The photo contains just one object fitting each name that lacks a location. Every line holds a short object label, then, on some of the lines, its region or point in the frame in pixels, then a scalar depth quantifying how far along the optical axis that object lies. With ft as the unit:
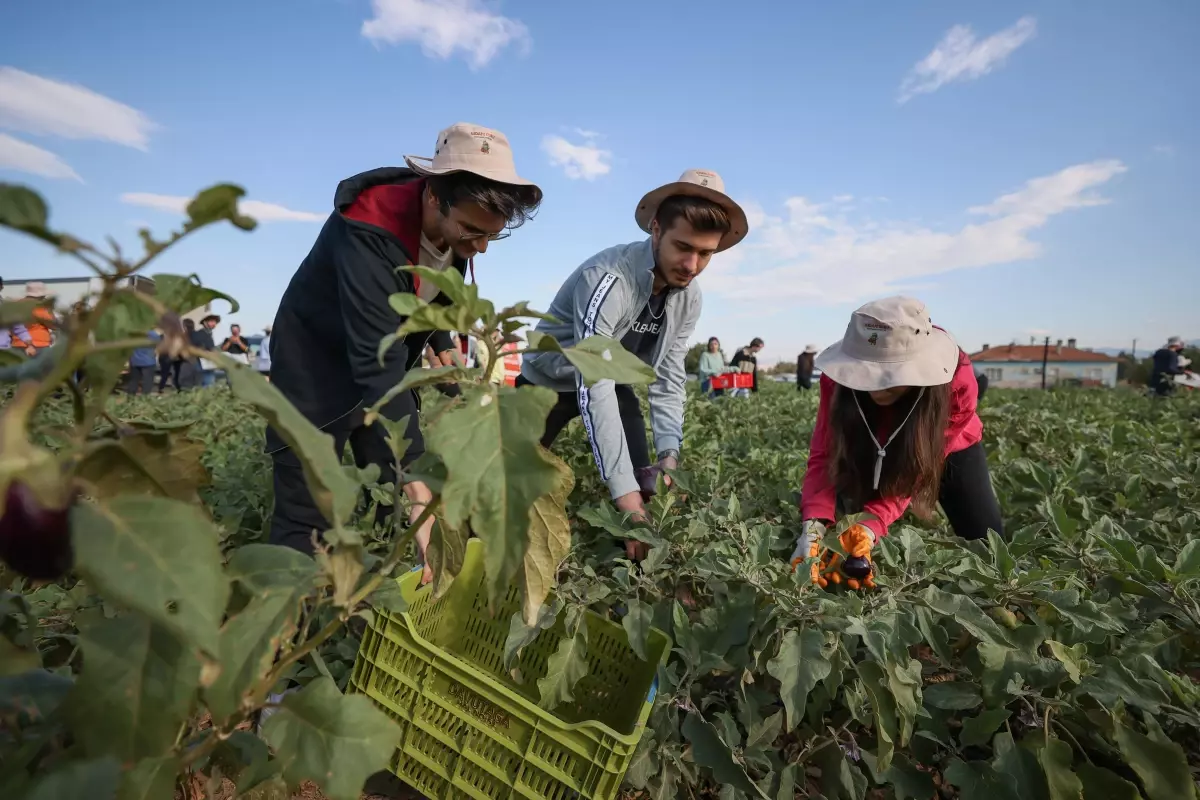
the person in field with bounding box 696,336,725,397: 46.16
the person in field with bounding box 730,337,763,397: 44.76
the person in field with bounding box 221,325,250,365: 39.52
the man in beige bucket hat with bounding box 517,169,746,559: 7.57
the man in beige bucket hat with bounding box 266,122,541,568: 6.14
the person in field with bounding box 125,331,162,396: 32.04
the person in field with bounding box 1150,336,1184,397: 35.48
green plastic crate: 4.27
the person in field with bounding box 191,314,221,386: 36.29
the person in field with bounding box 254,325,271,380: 31.43
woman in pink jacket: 6.97
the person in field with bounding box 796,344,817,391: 51.75
